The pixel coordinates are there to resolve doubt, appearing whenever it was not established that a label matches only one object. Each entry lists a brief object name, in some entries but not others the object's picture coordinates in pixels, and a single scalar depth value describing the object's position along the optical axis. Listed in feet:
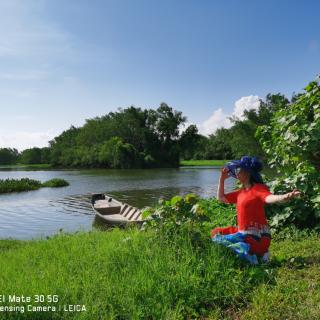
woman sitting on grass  16.83
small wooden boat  53.83
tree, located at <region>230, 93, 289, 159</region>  260.21
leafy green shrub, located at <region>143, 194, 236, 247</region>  17.54
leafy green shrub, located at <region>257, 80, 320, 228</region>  22.00
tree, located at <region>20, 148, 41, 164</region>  453.99
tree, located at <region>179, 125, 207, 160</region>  311.47
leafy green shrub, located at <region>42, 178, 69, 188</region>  136.46
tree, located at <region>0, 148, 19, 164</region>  500.33
